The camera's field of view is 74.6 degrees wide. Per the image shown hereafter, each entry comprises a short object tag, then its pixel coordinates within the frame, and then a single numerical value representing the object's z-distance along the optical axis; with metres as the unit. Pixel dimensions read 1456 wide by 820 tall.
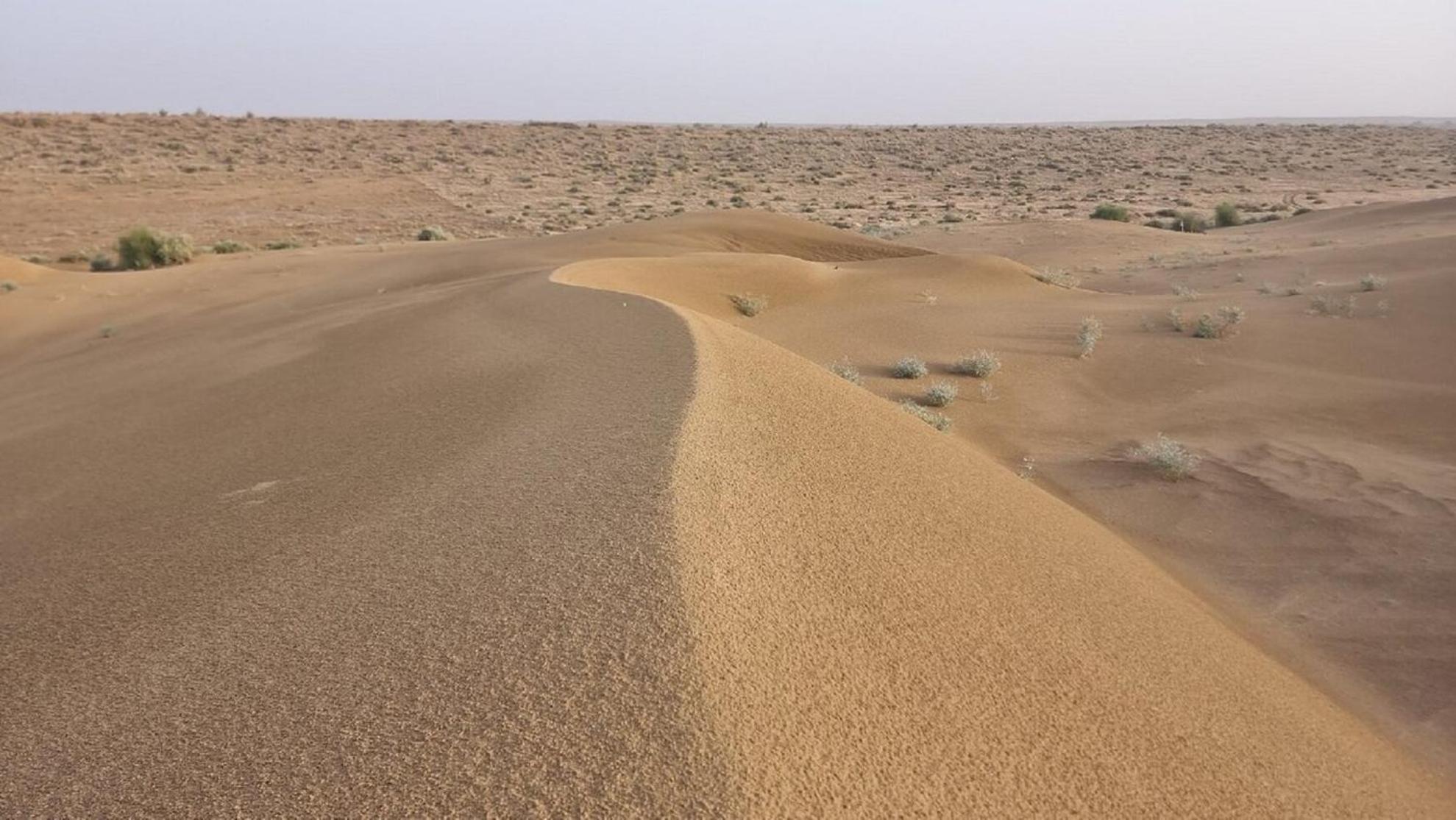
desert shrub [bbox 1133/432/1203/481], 5.82
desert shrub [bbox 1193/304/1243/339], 8.91
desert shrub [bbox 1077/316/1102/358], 8.49
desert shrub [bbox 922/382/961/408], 6.97
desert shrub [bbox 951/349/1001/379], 7.74
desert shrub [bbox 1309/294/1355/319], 9.48
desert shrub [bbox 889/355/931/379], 7.58
